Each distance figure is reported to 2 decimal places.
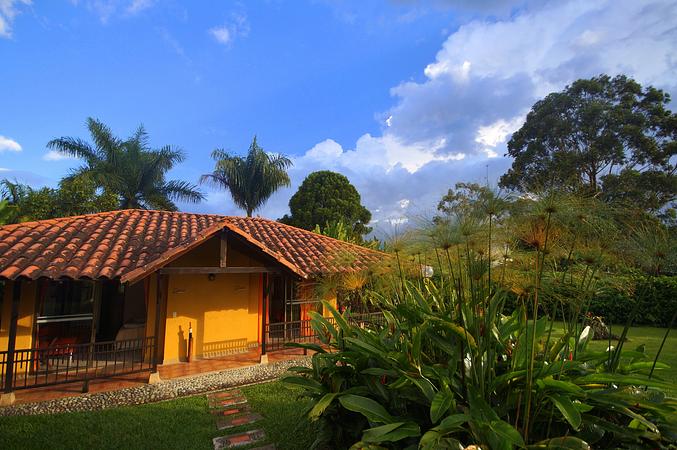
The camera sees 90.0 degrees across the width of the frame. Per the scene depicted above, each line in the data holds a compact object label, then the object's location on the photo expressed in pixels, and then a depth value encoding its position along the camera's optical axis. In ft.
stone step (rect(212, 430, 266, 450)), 16.51
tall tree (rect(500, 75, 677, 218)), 71.77
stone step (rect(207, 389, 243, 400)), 23.62
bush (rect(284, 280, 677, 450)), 9.29
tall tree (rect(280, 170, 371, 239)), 98.66
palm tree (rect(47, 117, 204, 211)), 70.23
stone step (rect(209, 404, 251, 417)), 20.47
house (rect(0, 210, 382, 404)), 25.39
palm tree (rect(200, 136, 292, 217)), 83.20
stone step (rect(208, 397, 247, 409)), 21.69
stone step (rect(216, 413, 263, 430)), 18.70
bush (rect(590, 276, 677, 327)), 45.98
